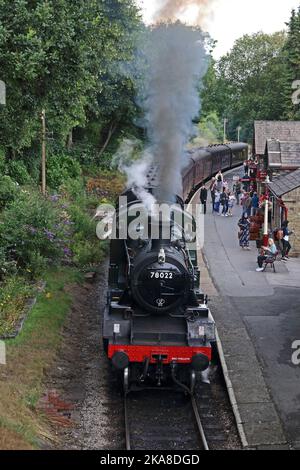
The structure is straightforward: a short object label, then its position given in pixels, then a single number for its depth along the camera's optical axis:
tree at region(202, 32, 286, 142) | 59.34
